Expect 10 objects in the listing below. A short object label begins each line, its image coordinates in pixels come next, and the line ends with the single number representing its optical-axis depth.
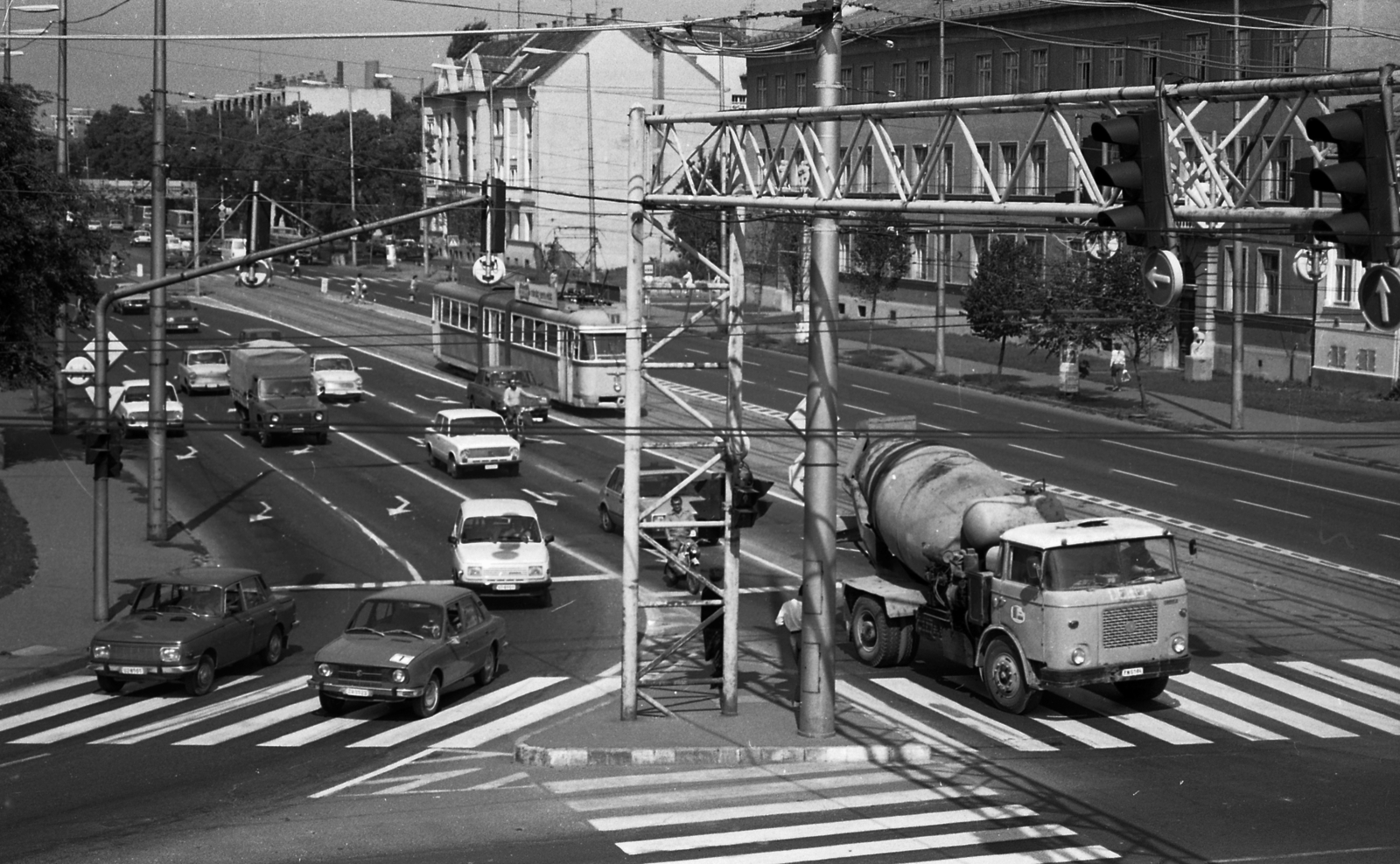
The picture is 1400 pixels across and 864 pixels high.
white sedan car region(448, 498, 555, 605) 29.41
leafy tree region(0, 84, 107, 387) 38.59
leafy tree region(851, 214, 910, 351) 64.88
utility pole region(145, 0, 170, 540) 35.31
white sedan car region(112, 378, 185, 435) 47.50
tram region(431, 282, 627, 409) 50.22
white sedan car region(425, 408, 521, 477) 42.31
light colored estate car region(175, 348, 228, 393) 57.75
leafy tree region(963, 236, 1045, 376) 54.78
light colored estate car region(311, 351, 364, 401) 55.31
